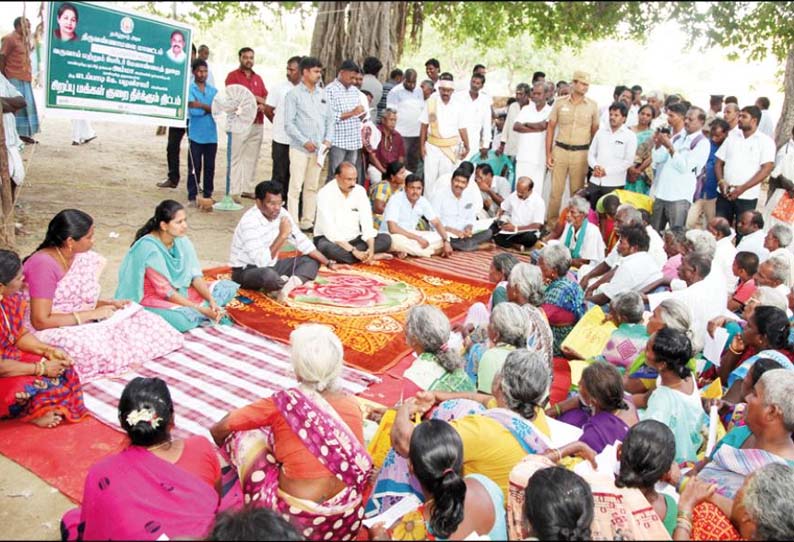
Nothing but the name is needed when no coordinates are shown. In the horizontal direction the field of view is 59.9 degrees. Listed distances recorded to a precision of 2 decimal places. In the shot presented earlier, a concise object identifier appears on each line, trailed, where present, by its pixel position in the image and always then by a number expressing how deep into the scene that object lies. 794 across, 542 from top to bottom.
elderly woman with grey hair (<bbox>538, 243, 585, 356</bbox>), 4.74
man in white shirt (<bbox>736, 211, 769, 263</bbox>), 5.73
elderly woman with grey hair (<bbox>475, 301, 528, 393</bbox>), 3.41
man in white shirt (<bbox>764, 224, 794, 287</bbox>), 5.29
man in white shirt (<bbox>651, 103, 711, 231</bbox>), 7.61
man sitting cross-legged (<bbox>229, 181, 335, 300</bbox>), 5.64
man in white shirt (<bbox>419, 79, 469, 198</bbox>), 8.77
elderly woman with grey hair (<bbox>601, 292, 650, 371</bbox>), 4.07
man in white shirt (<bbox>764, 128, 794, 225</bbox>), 7.15
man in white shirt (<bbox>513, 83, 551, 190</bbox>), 8.92
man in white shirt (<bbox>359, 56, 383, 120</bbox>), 9.67
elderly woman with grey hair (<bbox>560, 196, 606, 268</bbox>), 6.51
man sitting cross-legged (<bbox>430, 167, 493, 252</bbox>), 7.75
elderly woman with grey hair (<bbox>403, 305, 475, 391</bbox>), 3.29
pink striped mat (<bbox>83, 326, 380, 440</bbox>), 3.79
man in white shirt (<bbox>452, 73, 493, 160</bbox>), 9.31
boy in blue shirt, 7.99
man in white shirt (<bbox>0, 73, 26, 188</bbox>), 6.05
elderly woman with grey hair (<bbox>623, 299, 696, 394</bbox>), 3.70
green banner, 5.81
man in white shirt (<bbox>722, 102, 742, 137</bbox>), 7.88
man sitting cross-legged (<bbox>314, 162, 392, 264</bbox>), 6.71
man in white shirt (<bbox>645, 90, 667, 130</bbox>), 9.92
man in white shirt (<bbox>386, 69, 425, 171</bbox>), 9.59
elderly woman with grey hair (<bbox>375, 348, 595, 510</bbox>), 2.56
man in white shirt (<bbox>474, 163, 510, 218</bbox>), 8.66
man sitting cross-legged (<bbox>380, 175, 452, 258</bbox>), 7.29
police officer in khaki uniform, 8.38
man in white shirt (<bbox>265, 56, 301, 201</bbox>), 7.79
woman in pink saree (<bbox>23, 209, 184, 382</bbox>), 3.87
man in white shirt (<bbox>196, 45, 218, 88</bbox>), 9.04
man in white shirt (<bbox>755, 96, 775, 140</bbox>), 9.91
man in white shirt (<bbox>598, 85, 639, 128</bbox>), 9.84
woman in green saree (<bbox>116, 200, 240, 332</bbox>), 4.56
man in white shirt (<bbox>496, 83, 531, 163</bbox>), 9.62
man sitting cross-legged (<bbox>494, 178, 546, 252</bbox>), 7.98
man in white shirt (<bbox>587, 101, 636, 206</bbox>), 8.05
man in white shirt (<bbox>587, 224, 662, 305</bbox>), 5.30
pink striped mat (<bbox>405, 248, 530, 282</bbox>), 6.95
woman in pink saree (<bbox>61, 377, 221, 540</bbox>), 2.13
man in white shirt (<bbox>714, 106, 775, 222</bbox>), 7.44
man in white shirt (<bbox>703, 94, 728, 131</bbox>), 10.32
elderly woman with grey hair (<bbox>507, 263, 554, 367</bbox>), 4.30
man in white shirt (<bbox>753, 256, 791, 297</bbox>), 4.60
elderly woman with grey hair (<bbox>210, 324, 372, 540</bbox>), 2.48
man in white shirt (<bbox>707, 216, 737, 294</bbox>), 5.42
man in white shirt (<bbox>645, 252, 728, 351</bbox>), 4.51
